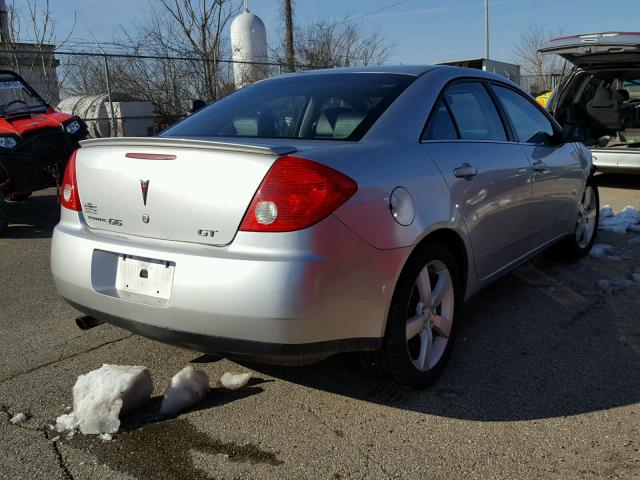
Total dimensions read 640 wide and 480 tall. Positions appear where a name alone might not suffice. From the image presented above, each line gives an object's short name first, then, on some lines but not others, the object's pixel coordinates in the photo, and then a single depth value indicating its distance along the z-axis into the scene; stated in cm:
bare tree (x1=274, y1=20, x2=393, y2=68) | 1914
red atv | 676
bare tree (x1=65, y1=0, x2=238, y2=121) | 1338
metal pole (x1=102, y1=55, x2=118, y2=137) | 1222
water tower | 1792
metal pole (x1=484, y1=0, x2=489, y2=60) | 3447
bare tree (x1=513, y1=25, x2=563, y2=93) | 2953
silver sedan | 231
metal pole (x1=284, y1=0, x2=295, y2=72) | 1847
